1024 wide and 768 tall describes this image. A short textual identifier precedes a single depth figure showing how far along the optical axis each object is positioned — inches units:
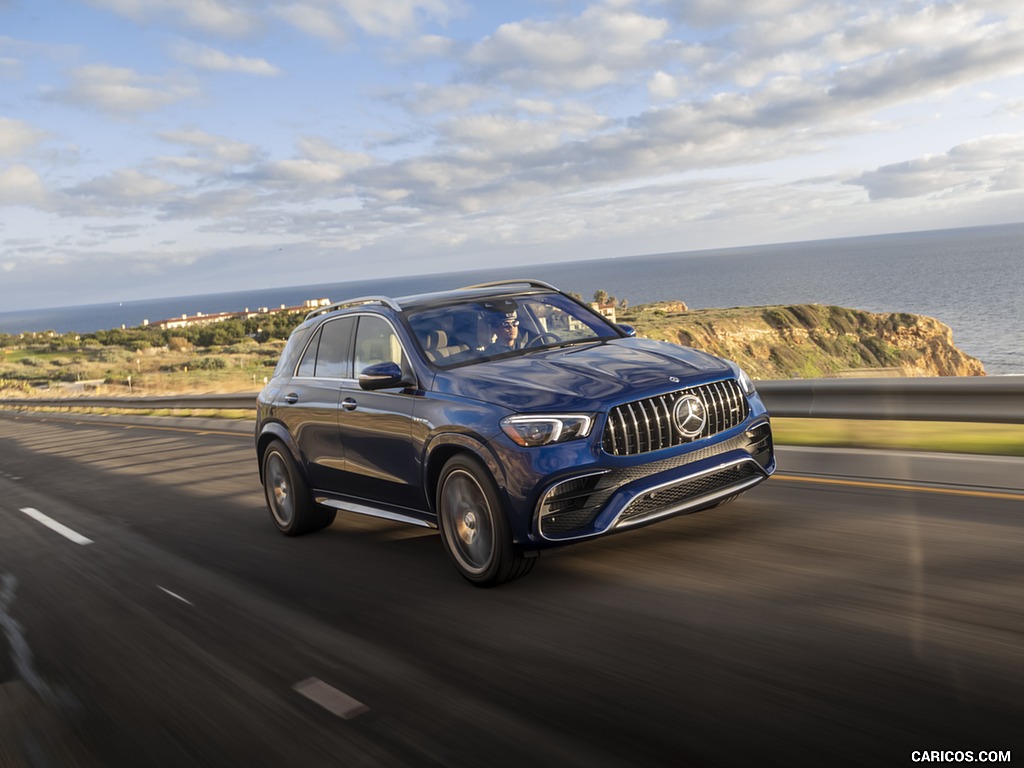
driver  245.9
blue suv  200.5
